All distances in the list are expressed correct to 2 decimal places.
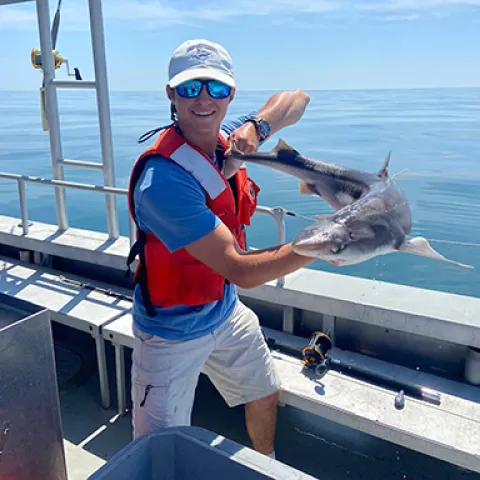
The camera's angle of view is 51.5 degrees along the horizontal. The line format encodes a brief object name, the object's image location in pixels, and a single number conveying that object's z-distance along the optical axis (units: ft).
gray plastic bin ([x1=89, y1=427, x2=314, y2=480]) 6.28
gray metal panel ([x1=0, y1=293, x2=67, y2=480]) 6.91
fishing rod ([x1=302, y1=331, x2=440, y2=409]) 9.80
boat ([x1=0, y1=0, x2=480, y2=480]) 7.91
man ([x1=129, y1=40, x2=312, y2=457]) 6.63
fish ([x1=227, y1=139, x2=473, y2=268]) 5.58
